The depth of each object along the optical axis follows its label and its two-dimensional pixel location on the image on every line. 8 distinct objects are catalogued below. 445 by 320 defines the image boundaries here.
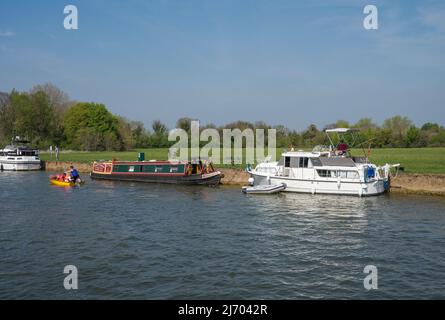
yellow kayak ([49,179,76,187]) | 44.50
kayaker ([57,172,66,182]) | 45.44
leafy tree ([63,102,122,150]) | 102.81
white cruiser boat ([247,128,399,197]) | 37.12
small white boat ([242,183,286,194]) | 38.59
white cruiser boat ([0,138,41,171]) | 66.12
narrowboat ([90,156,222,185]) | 46.53
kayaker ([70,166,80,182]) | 45.37
